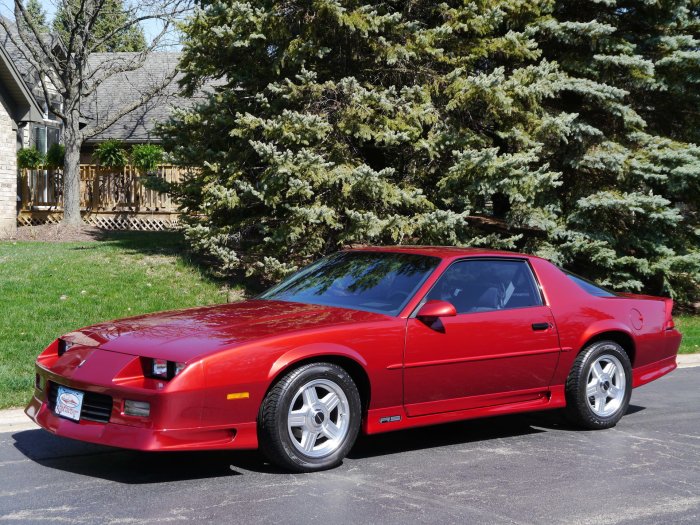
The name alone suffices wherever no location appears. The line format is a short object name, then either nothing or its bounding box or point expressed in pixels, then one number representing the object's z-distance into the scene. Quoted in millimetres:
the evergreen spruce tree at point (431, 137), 14375
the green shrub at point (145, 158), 26656
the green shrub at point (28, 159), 28094
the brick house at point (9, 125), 23214
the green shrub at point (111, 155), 26312
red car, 5422
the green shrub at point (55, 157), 27250
